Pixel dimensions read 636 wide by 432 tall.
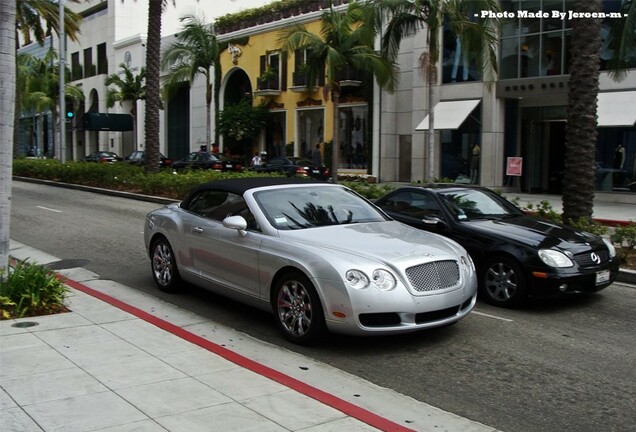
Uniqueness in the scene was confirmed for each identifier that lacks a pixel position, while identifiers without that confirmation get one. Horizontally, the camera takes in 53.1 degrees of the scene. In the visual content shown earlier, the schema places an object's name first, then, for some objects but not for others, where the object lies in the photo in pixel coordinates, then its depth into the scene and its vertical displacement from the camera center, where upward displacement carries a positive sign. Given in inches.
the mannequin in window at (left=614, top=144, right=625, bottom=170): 933.8 +18.9
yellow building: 1337.4 +156.9
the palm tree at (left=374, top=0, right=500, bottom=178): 848.9 +197.3
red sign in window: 986.7 +4.6
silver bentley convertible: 228.5 -36.1
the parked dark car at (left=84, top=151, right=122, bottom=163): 1771.7 +24.0
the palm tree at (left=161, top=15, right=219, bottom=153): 1387.8 +252.2
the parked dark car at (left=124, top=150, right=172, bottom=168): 1633.9 +18.1
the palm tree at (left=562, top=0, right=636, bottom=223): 452.8 +36.2
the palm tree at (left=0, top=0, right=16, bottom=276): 270.5 +22.4
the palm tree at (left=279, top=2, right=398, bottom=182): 964.6 +184.3
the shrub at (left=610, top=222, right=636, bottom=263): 393.4 -44.1
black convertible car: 293.9 -37.3
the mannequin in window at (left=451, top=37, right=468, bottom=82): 1090.9 +180.4
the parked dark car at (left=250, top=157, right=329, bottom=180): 1083.9 -1.8
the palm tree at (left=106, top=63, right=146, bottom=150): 1830.7 +229.7
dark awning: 1926.7 +136.8
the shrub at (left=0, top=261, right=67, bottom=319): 263.4 -54.7
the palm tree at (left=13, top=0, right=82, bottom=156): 1234.0 +295.6
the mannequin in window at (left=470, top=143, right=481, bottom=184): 1084.8 +9.7
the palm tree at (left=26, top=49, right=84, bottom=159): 1993.1 +248.0
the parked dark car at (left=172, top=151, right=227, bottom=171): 1339.8 +9.1
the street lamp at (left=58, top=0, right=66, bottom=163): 1265.9 +140.2
